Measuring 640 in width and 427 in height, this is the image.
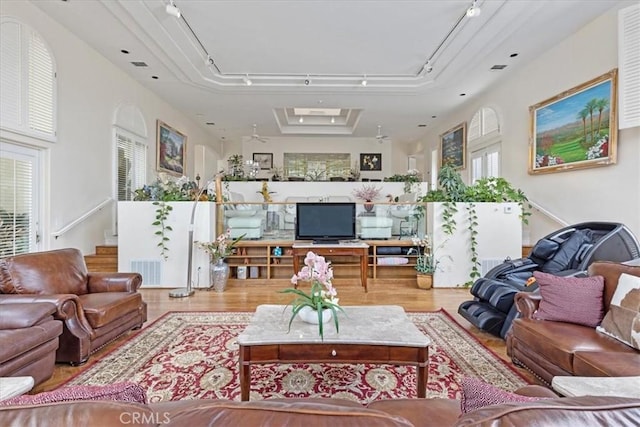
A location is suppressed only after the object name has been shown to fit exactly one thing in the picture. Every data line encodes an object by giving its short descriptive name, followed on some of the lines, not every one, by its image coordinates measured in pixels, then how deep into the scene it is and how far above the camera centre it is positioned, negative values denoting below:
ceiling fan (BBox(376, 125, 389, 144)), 9.83 +2.41
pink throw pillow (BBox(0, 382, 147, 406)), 0.66 -0.41
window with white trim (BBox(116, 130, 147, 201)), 6.11 +0.90
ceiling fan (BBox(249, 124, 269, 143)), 9.84 +2.44
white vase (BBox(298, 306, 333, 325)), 2.25 -0.70
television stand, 4.74 -0.55
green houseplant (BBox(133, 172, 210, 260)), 5.13 +0.21
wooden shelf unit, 5.45 -0.83
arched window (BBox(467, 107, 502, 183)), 6.79 +1.49
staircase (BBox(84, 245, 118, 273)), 5.21 -0.79
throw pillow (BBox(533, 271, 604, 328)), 2.36 -0.62
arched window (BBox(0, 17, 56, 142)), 3.77 +1.55
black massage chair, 3.10 -0.52
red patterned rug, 2.21 -1.19
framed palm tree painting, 4.21 +1.22
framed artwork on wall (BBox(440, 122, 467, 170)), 8.06 +1.69
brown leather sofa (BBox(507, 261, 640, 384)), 1.81 -0.80
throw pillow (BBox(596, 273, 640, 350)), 2.04 -0.64
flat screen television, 5.06 -0.17
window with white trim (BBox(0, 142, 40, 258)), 3.87 +0.13
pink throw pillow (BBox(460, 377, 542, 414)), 0.80 -0.45
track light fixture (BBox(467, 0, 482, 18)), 3.78 +2.29
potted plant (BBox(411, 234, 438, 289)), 5.05 -0.78
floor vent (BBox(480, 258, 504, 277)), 5.22 -0.77
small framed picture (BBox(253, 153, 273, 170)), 11.65 +1.82
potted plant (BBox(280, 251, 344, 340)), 2.21 -0.56
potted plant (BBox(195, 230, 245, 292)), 4.89 -0.73
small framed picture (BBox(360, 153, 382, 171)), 11.71 +1.79
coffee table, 1.99 -0.82
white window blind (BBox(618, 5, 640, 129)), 3.71 +1.69
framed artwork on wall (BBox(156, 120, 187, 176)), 7.34 +1.45
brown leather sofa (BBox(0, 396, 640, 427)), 0.57 -0.36
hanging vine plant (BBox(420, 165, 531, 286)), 5.19 +0.23
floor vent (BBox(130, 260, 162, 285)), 5.13 -0.90
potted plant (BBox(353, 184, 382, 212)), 7.12 +0.41
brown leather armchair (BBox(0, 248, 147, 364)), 2.55 -0.74
